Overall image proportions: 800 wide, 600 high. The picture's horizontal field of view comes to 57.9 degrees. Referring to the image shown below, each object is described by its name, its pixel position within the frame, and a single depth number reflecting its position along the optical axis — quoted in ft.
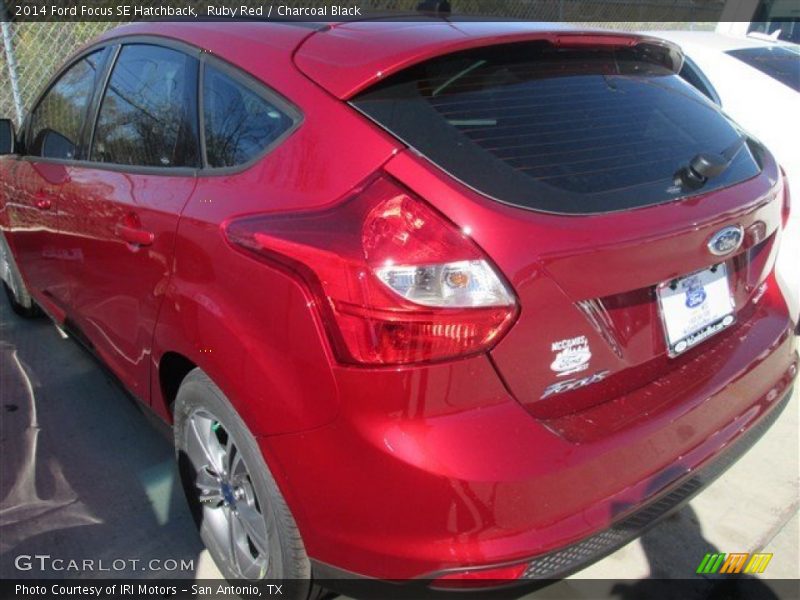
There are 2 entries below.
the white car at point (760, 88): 11.76
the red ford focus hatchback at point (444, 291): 5.25
